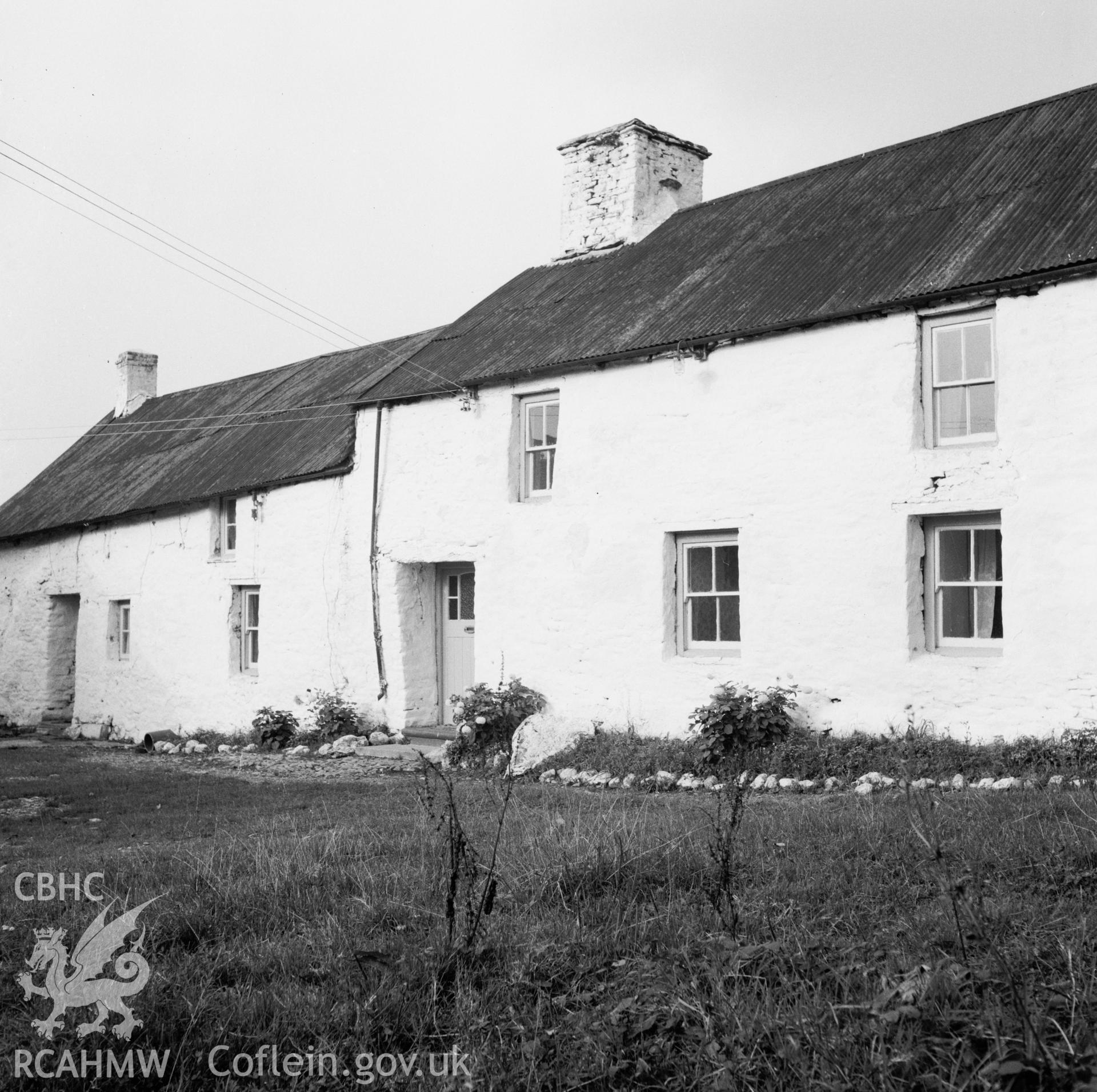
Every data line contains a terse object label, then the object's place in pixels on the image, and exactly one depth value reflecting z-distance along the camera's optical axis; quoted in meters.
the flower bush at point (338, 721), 16.12
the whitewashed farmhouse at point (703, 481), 10.67
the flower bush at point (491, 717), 13.66
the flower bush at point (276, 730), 16.61
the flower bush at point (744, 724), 11.60
